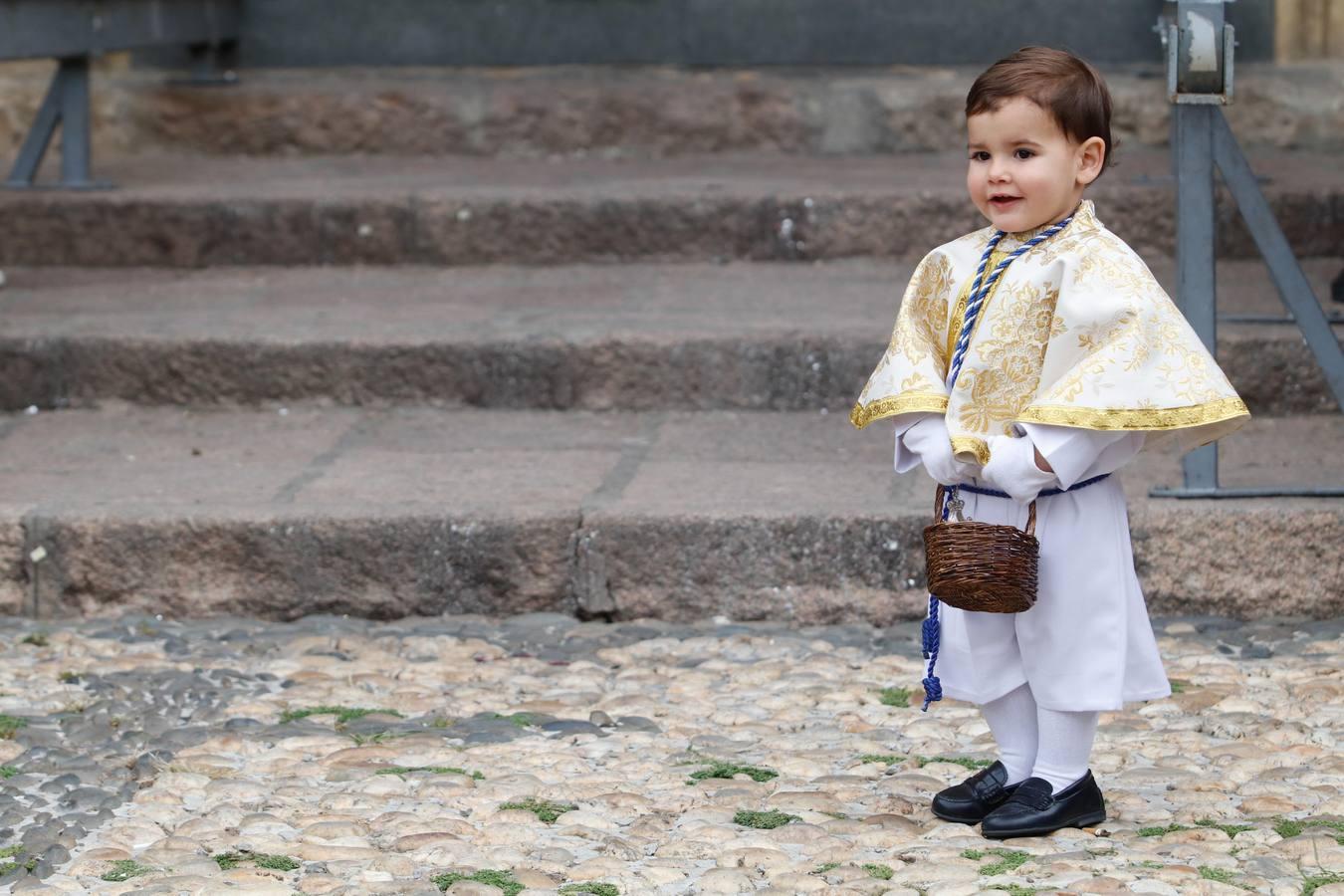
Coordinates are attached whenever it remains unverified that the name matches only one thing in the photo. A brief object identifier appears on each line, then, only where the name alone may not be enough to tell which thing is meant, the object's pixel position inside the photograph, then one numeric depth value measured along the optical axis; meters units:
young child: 4.91
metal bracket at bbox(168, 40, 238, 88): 12.80
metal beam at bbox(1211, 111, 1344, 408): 7.19
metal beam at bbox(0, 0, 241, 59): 10.37
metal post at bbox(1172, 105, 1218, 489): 7.12
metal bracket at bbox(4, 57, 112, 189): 11.39
